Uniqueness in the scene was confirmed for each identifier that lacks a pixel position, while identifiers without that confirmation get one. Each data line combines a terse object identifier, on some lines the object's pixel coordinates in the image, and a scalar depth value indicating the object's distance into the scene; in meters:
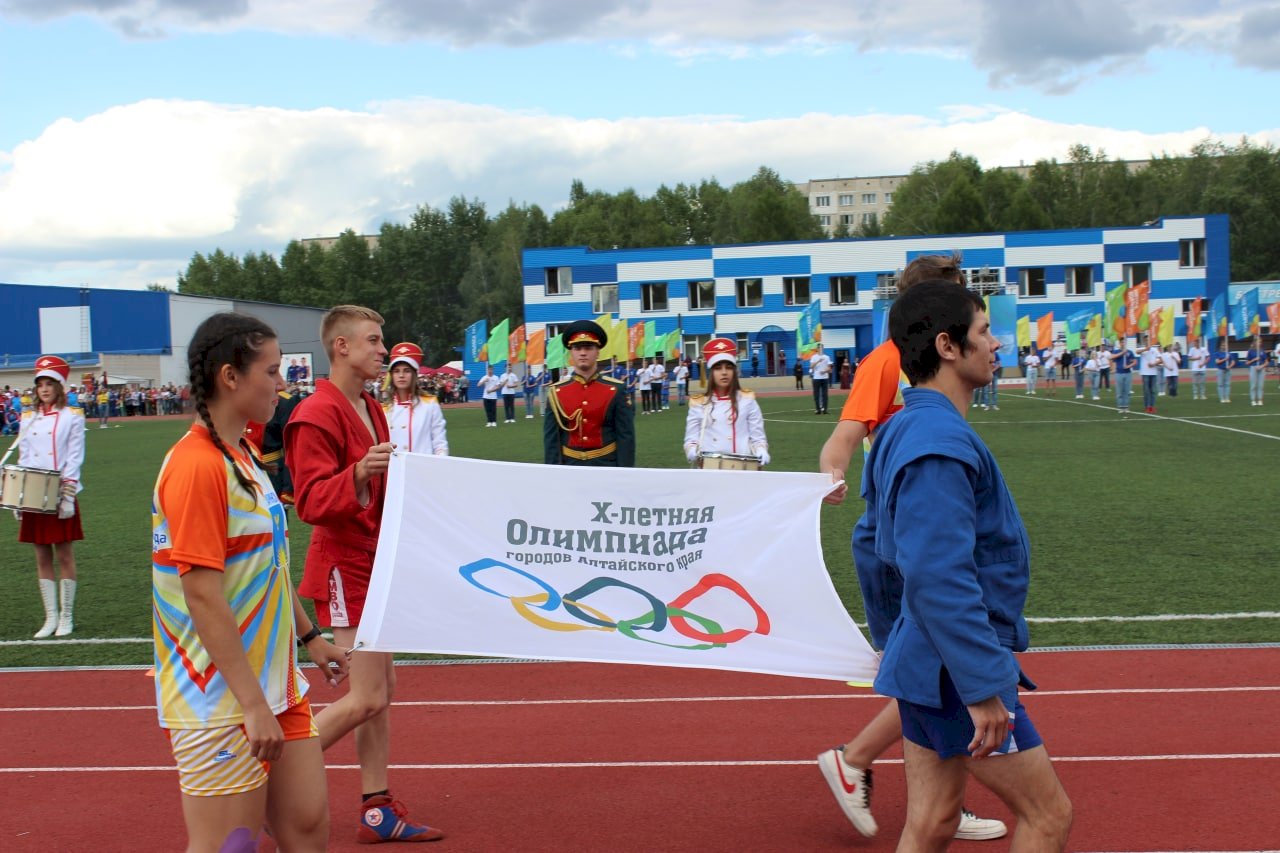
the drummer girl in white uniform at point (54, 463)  9.05
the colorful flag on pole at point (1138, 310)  39.75
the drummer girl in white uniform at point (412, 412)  10.32
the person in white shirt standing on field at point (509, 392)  39.56
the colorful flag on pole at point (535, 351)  42.62
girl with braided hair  3.03
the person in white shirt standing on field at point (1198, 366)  35.53
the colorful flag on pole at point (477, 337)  48.83
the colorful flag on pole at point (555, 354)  44.50
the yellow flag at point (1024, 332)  51.93
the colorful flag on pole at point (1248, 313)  49.56
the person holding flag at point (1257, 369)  31.02
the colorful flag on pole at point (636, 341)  49.75
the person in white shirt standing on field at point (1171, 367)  35.07
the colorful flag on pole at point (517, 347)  44.31
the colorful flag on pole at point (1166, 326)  39.12
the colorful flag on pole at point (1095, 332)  44.12
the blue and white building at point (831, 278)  67.88
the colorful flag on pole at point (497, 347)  42.50
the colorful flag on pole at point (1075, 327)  50.47
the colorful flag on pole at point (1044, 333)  51.19
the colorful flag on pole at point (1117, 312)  40.62
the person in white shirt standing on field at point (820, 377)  34.72
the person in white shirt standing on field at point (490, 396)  38.16
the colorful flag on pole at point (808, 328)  46.05
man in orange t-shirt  4.62
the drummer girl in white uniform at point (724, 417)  9.57
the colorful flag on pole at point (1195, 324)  60.20
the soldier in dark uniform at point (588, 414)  8.78
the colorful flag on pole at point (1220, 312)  42.69
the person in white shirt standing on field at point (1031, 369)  44.12
